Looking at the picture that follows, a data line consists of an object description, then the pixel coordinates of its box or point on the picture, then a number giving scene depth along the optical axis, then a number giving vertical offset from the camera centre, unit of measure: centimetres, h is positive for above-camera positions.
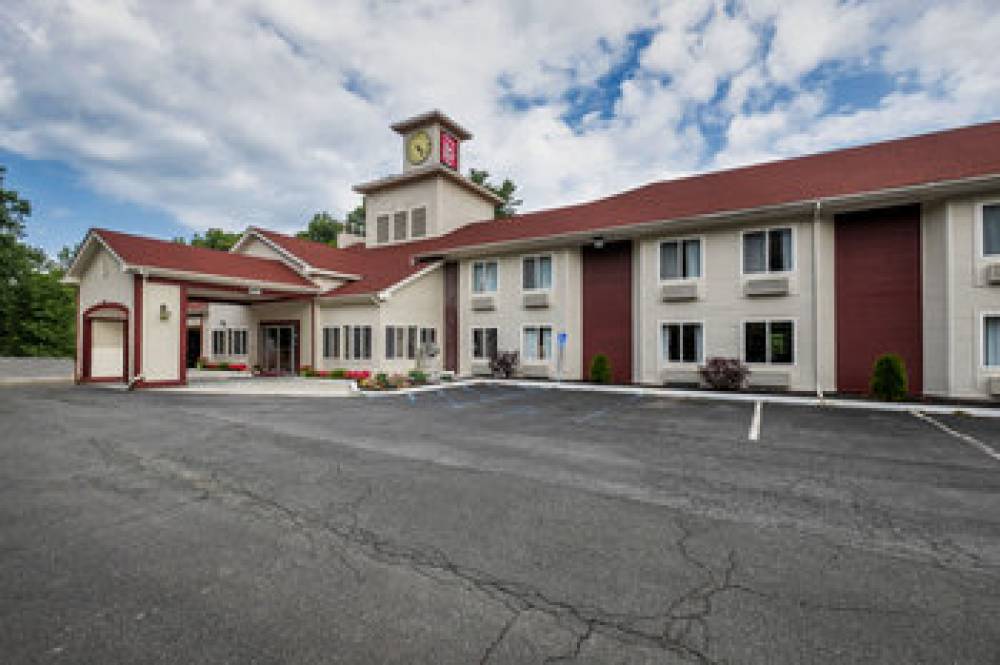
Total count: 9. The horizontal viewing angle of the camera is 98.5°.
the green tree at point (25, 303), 3603 +327
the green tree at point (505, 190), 4400 +1528
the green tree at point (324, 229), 4984 +1267
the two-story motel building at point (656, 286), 1280 +204
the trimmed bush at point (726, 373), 1473 -123
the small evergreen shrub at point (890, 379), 1240 -119
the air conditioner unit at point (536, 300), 1891 +168
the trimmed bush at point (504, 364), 1917 -115
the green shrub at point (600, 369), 1700 -122
